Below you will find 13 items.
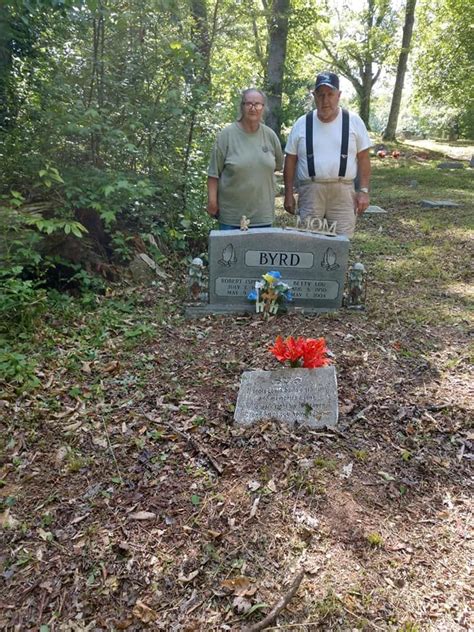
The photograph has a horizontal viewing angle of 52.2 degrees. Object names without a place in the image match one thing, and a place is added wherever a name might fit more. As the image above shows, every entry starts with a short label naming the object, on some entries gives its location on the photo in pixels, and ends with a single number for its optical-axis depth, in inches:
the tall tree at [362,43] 900.0
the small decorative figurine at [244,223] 178.0
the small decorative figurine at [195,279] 187.3
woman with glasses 168.5
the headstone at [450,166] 593.0
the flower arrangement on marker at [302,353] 130.0
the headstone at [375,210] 377.0
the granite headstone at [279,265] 179.6
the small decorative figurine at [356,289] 184.2
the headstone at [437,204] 380.5
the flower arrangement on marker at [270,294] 176.4
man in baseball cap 159.2
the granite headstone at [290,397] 119.4
